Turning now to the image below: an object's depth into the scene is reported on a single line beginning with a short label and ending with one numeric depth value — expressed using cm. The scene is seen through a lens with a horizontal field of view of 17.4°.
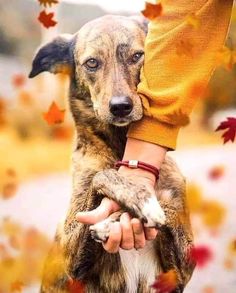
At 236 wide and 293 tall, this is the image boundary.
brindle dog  111
